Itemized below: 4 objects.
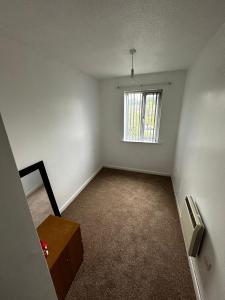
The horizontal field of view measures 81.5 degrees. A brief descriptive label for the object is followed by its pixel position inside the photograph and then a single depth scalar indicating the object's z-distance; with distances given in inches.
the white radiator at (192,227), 47.1
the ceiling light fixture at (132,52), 64.7
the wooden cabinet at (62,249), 44.6
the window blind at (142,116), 118.5
